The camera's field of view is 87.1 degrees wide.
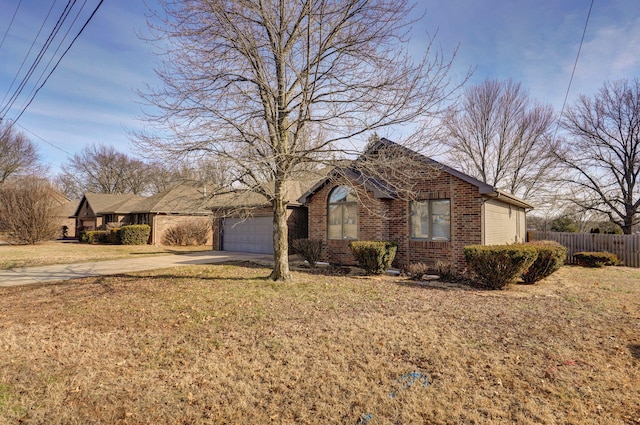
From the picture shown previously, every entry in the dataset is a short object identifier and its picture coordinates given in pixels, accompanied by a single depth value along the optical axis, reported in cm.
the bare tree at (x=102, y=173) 4409
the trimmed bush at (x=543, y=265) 936
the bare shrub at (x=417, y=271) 1018
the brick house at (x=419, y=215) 1058
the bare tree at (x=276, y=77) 760
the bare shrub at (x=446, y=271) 1001
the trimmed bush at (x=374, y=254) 1072
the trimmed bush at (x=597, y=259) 1409
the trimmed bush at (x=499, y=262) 838
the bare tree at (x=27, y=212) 2308
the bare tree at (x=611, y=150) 2070
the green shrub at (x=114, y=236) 2523
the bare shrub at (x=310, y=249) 1273
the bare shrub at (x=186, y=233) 2525
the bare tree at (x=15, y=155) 3328
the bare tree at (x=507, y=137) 2388
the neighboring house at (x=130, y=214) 2512
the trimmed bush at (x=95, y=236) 2664
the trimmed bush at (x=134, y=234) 2461
